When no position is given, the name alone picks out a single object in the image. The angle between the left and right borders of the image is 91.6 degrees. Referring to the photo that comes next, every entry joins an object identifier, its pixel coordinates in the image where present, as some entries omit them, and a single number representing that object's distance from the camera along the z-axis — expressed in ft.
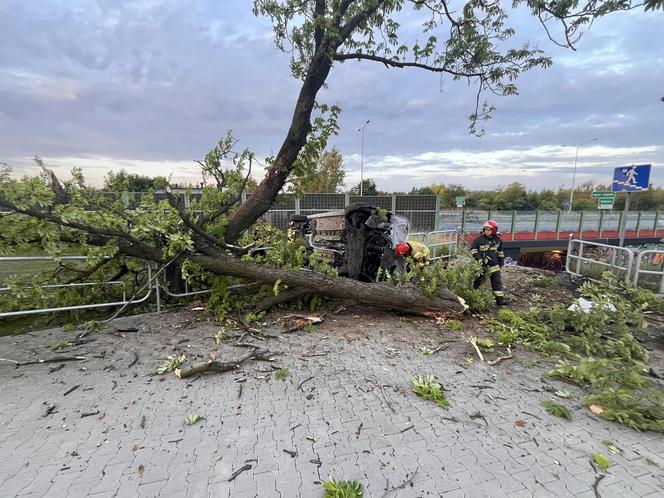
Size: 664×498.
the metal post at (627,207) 29.43
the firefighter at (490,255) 19.27
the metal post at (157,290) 16.05
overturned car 18.88
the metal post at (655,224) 76.34
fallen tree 12.44
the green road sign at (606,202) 55.62
